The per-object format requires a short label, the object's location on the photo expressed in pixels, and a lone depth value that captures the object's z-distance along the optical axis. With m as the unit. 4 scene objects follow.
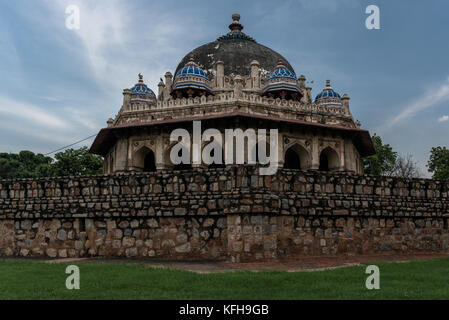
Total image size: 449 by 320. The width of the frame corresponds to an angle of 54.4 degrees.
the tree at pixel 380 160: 33.75
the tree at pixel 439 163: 29.27
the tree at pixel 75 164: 31.89
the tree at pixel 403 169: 37.69
